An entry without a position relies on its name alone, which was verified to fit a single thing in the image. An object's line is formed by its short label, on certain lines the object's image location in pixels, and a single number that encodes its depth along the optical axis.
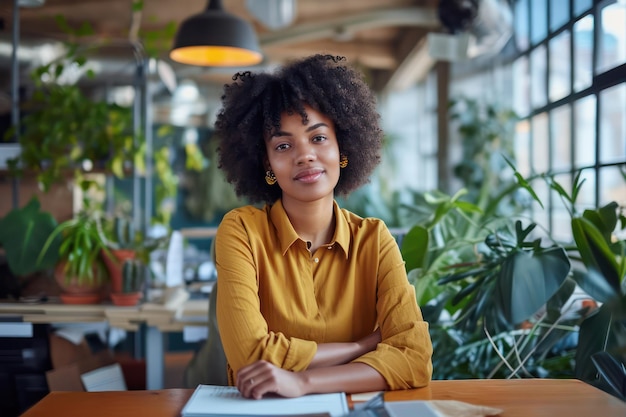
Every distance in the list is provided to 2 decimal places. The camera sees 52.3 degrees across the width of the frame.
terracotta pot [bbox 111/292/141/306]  2.70
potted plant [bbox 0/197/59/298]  2.64
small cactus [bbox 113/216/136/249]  2.75
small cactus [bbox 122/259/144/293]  2.70
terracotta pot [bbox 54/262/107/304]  2.70
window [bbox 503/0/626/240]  3.00
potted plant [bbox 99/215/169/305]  2.71
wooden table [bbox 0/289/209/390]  2.62
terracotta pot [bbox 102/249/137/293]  2.71
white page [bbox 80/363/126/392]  2.54
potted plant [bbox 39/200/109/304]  2.67
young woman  1.45
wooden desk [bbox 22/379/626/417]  1.23
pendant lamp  3.22
